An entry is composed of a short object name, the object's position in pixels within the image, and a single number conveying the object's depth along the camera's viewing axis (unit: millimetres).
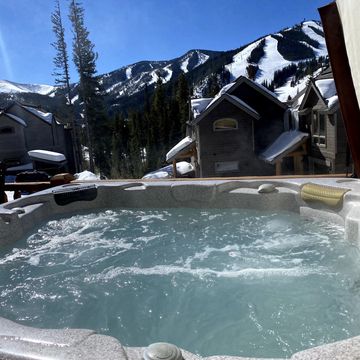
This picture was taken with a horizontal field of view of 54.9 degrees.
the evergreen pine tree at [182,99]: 28094
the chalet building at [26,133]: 19562
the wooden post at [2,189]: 5746
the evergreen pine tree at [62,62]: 20969
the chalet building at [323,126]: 10891
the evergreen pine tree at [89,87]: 21062
